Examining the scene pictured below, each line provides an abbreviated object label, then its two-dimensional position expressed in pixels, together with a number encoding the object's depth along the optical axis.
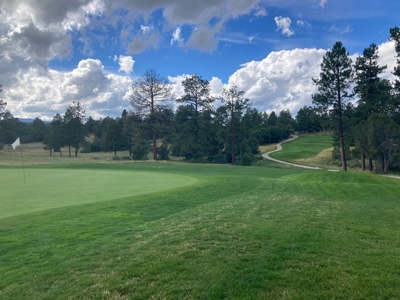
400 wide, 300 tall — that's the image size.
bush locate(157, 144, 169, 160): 57.12
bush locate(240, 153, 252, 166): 44.93
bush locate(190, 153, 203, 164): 49.44
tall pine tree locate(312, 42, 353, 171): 33.84
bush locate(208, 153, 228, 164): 50.56
